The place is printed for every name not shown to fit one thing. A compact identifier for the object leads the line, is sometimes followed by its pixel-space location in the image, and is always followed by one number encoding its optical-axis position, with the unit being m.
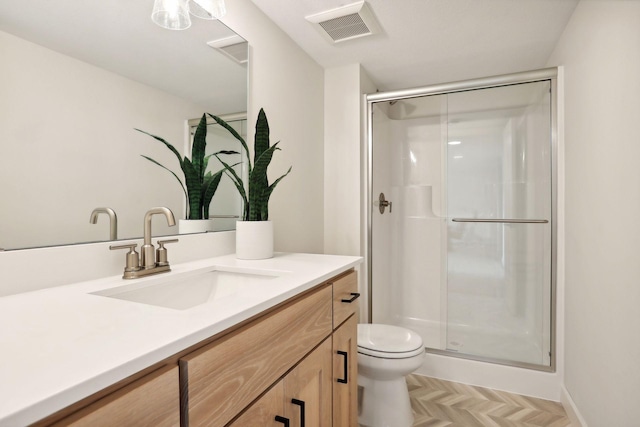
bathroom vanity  0.42
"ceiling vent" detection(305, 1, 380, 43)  1.71
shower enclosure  2.15
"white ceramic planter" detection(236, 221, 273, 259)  1.36
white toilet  1.64
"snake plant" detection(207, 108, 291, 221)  1.39
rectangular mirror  0.84
